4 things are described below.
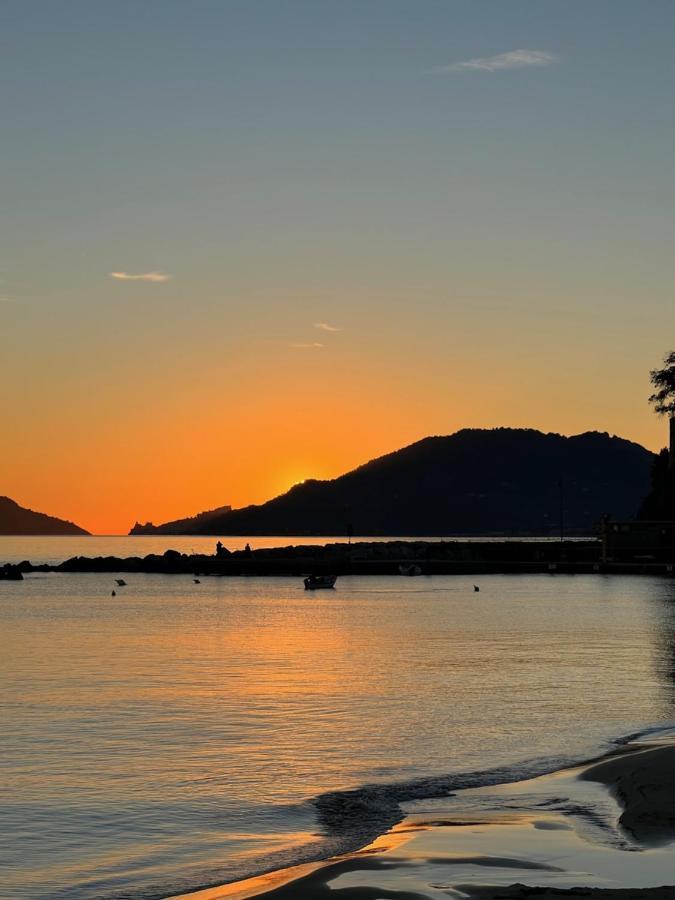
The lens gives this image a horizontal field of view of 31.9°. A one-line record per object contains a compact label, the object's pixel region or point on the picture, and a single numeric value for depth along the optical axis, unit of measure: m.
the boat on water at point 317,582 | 136.50
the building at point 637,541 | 153.62
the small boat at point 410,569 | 172.88
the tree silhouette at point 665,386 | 159.62
